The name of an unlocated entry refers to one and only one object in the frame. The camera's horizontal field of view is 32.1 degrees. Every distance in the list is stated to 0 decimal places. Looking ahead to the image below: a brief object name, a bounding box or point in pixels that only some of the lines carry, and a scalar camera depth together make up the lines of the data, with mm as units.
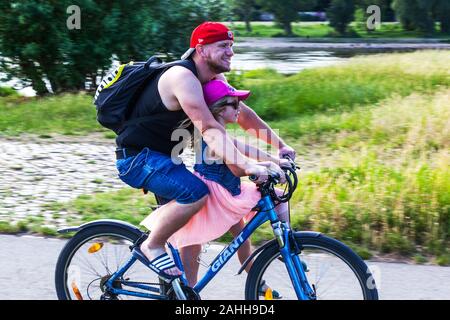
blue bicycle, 3760
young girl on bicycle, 3840
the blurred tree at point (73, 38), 13070
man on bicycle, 3693
